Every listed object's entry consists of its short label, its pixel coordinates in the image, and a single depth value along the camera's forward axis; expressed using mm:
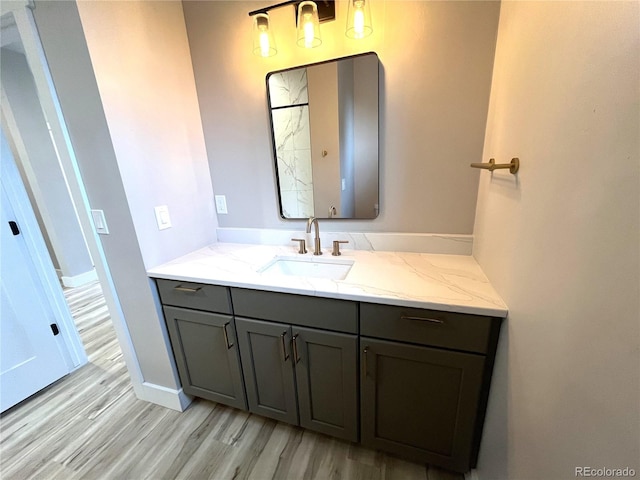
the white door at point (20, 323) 1696
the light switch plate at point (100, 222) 1373
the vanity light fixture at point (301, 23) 1244
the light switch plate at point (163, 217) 1450
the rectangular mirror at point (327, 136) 1379
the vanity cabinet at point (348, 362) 1016
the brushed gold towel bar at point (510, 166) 890
